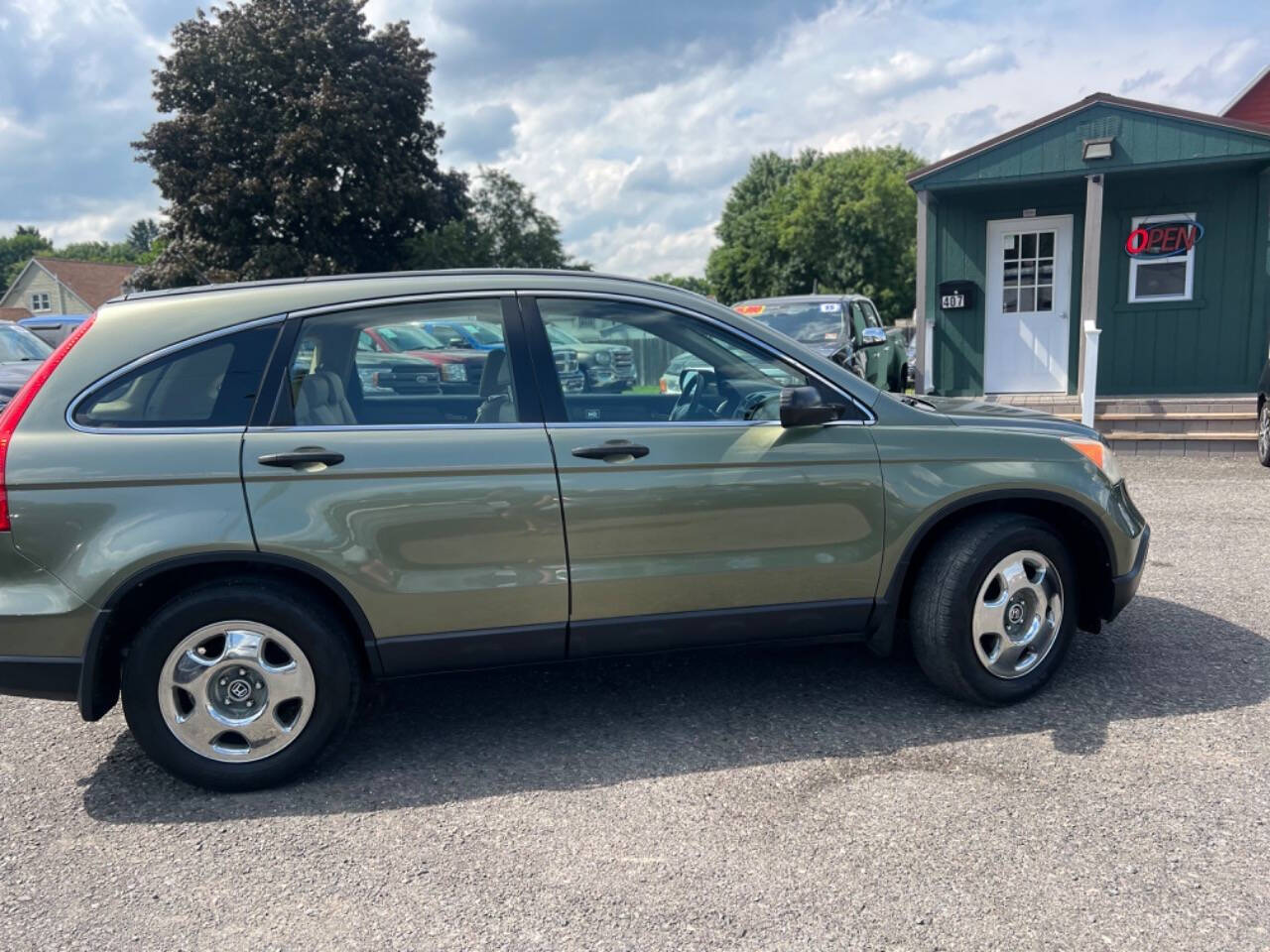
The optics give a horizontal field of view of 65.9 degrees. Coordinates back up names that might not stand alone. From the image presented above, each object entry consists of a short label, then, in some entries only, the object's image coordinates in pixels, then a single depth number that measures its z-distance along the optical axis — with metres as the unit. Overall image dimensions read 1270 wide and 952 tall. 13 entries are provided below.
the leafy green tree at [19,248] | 113.50
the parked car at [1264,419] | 9.38
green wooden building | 11.24
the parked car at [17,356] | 8.39
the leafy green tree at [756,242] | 53.75
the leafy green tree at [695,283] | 63.28
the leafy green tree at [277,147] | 30.14
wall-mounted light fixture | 11.16
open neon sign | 11.85
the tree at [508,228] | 32.03
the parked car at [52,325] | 21.46
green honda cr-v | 3.27
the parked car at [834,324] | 10.55
